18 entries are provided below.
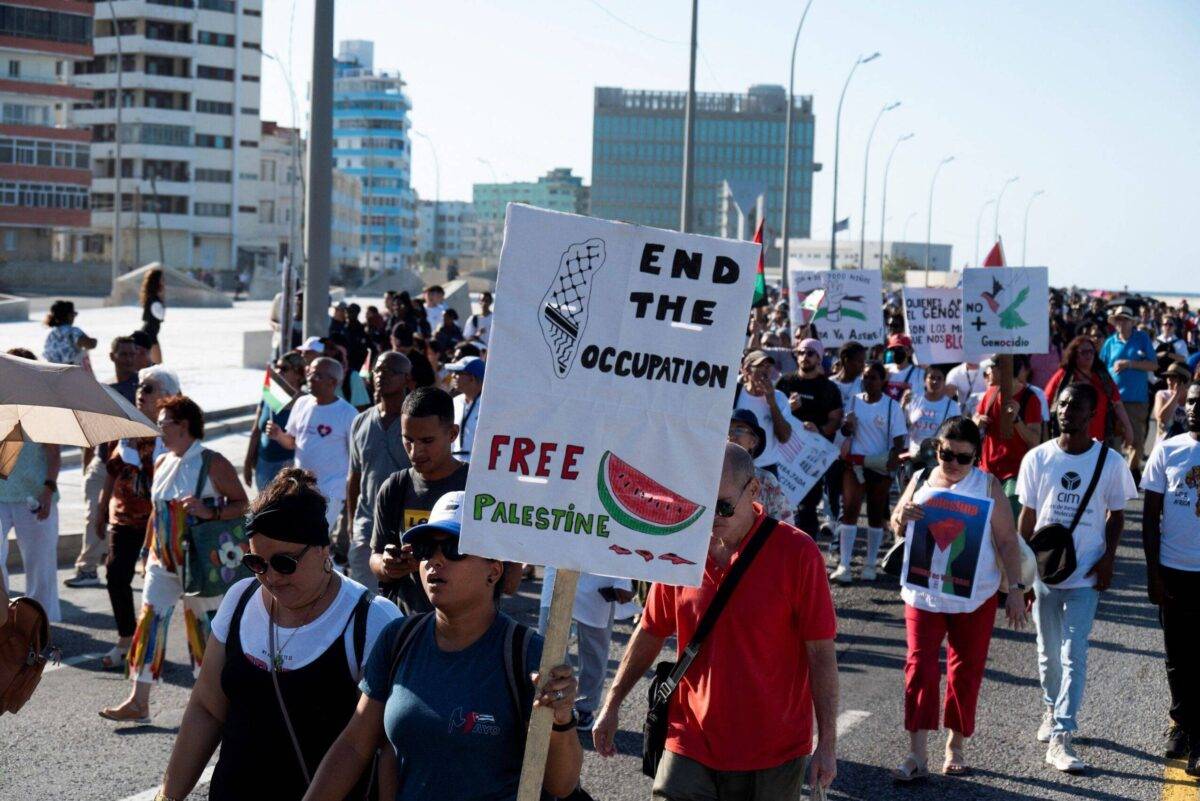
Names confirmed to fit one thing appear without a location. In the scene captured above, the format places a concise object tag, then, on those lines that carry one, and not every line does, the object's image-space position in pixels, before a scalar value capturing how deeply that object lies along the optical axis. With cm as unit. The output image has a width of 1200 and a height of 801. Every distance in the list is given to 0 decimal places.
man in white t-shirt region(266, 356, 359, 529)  937
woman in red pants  661
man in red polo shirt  453
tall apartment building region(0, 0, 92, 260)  8325
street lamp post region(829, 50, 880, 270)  4431
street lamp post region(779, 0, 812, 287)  3181
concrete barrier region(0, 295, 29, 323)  4300
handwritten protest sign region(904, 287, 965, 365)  1273
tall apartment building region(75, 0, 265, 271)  10294
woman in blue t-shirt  354
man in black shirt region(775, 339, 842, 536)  1115
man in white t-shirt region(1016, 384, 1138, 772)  702
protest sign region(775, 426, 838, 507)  1023
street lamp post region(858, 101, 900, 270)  6461
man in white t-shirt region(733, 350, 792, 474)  995
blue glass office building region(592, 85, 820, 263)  16400
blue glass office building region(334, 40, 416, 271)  17788
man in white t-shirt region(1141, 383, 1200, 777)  697
